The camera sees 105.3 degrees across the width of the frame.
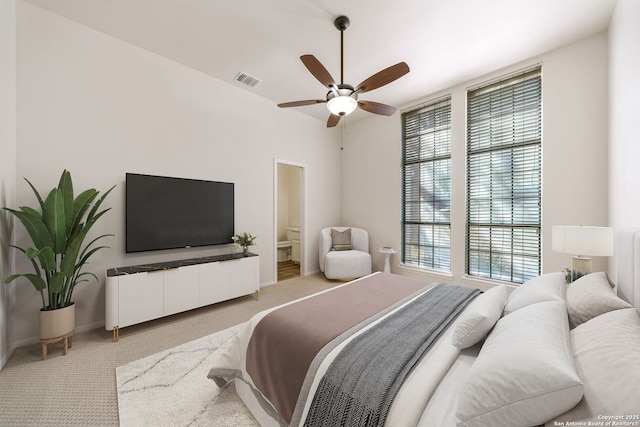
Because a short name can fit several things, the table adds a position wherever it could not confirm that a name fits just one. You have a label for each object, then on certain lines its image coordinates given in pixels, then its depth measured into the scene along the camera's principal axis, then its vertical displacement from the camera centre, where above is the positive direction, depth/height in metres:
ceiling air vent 3.43 +1.95
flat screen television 2.82 +0.02
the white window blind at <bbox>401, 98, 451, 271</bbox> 3.93 +0.46
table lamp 1.88 -0.24
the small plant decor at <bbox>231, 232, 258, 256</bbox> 3.57 -0.40
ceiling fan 2.10 +1.20
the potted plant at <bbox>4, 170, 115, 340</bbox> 2.01 -0.24
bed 0.70 -0.65
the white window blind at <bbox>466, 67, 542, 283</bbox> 3.15 +0.48
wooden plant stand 2.06 -1.12
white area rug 1.49 -1.25
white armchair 4.41 -0.75
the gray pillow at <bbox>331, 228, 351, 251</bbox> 4.85 -0.53
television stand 2.41 -0.83
